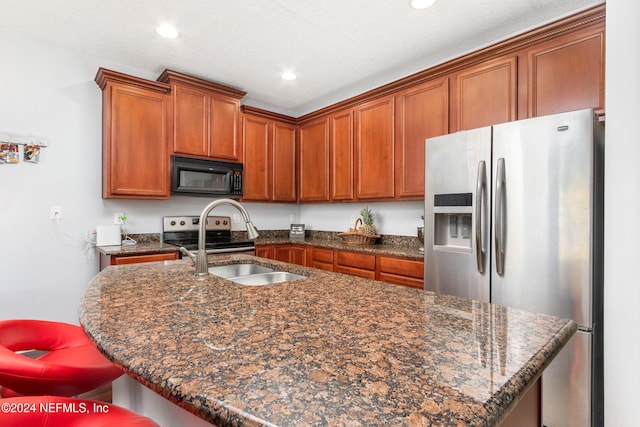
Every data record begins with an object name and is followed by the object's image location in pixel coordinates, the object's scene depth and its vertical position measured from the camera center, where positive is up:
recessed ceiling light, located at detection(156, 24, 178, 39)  2.45 +1.44
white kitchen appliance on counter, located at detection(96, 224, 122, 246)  2.94 -0.21
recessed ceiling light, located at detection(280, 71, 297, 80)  3.29 +1.45
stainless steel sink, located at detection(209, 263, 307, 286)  1.73 -0.35
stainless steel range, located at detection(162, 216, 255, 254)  3.27 -0.24
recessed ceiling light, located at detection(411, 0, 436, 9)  2.13 +1.43
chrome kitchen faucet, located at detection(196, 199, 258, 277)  1.43 -0.10
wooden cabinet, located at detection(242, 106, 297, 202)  3.78 +0.68
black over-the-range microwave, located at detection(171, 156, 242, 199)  3.17 +0.38
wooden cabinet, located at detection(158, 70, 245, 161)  3.16 +1.01
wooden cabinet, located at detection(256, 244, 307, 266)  3.54 -0.46
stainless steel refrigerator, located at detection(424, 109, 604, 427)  1.64 -0.11
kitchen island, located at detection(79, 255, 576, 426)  0.47 -0.29
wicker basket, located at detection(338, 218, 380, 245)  3.39 -0.27
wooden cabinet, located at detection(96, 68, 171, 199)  2.84 +0.71
